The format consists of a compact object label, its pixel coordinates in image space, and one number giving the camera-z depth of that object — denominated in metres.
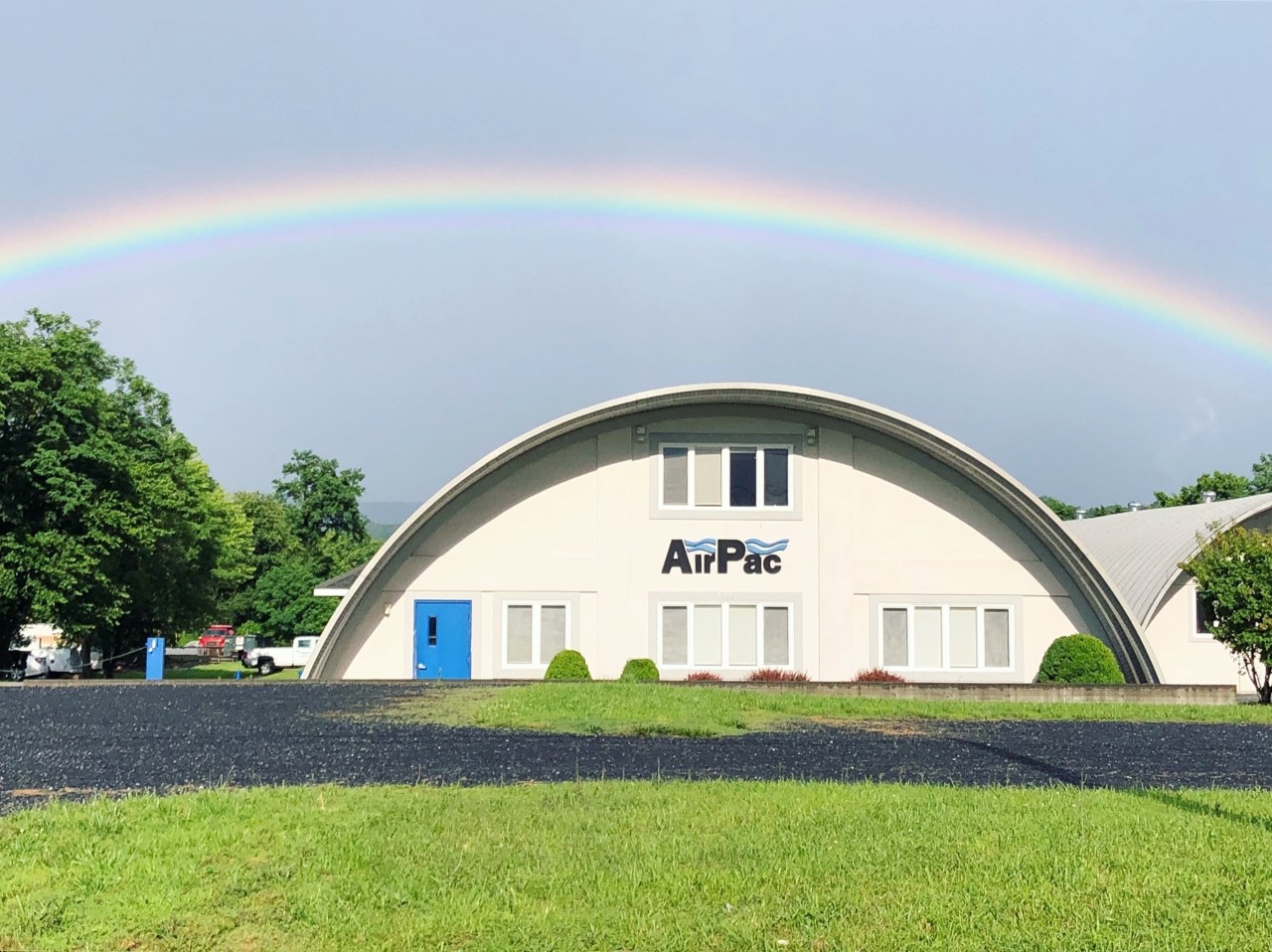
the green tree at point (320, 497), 89.31
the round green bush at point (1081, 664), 25.66
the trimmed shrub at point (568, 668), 25.41
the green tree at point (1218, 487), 68.94
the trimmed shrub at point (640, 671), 25.66
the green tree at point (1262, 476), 77.18
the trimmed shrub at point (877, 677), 25.94
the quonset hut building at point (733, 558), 27.23
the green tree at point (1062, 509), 79.09
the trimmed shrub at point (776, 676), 26.06
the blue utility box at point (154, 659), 30.68
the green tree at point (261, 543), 80.69
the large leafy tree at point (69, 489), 33.72
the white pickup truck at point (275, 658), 56.53
